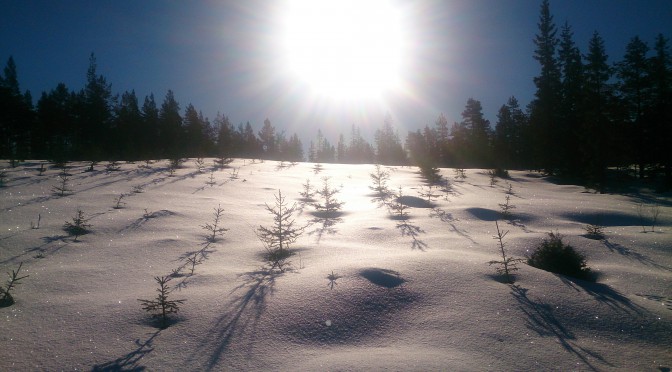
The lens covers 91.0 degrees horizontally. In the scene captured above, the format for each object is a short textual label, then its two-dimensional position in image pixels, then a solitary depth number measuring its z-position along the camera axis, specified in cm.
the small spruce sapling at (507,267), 461
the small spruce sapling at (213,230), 635
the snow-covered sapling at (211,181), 1237
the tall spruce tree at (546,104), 2509
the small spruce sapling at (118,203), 796
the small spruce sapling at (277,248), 533
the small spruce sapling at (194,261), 488
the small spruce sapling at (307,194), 1112
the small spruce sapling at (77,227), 602
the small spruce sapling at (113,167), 1371
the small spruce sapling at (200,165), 1628
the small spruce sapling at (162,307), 354
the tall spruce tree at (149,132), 4074
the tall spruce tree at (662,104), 2034
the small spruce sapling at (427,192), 1111
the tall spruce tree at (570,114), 2370
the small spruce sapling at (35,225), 605
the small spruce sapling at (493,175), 1653
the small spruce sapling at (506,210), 867
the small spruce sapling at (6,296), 368
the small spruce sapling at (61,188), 889
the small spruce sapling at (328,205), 932
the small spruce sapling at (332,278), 422
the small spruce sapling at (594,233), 666
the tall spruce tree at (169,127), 4215
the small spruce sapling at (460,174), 1833
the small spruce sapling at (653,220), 743
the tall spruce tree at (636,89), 2360
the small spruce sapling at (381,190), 1220
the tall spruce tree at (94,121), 3922
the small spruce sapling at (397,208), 876
